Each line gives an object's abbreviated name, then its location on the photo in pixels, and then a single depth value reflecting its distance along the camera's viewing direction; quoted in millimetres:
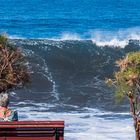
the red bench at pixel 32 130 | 17156
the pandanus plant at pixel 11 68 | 24203
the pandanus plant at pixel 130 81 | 21203
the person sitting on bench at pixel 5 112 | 18219
